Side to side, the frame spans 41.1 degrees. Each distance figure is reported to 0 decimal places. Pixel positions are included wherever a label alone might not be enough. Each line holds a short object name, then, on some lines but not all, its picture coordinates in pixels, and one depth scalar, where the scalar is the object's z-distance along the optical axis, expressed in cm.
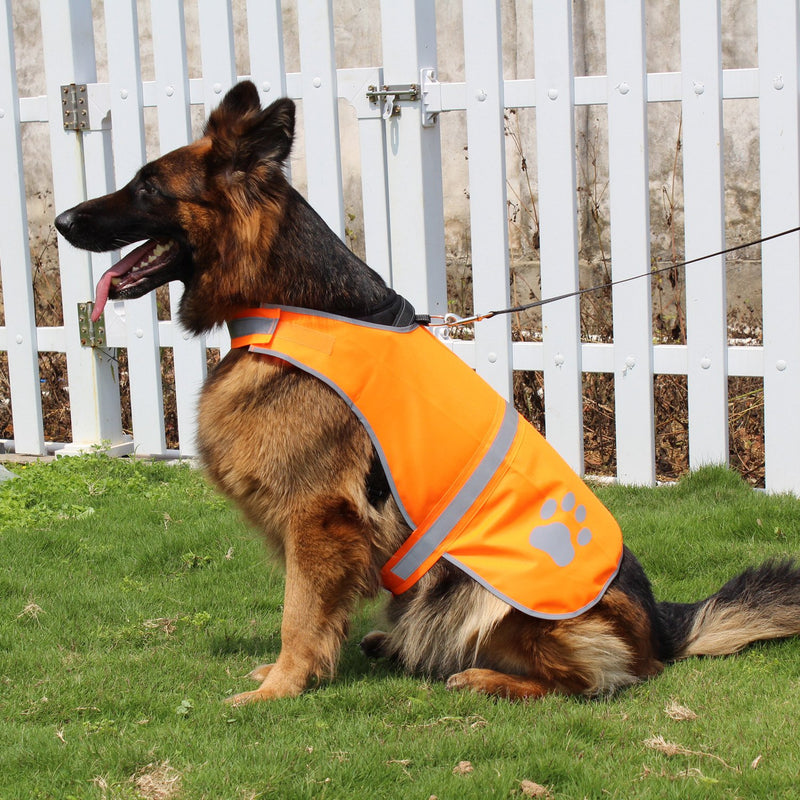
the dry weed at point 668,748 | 304
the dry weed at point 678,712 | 328
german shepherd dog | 338
